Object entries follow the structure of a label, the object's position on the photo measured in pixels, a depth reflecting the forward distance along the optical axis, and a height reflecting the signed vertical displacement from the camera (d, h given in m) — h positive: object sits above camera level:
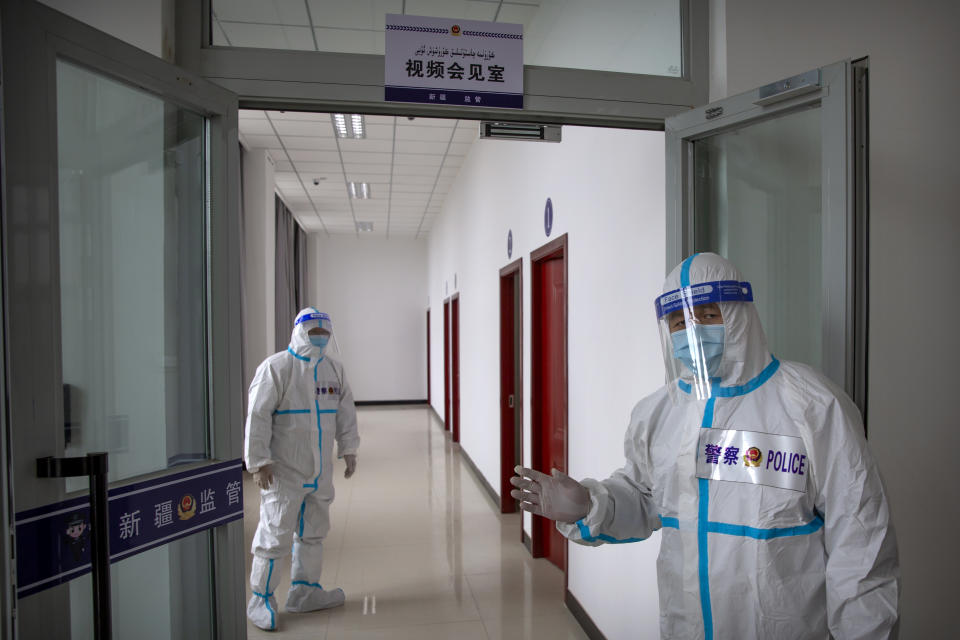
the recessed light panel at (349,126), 5.60 +1.72
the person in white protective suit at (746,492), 1.22 -0.41
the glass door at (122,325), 1.22 -0.03
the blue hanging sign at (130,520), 1.22 -0.48
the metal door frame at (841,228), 1.44 +0.18
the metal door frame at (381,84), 1.70 +0.66
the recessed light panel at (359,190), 8.32 +1.66
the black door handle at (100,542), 1.19 -0.45
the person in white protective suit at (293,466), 3.34 -0.87
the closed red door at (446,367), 9.74 -0.94
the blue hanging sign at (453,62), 1.76 +0.72
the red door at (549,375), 3.90 -0.46
